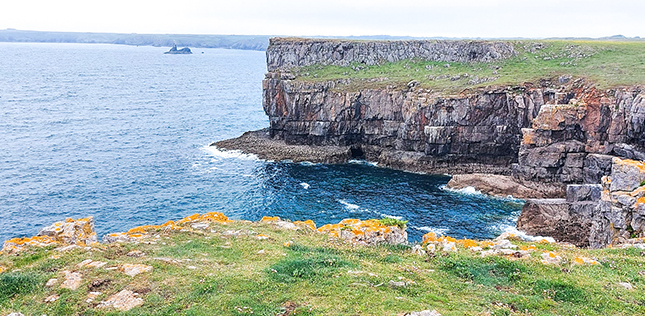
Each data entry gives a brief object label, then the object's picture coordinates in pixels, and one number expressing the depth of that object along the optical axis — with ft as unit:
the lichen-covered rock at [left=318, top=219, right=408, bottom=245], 96.22
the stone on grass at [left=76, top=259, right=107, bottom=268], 71.41
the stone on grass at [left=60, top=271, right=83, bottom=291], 64.98
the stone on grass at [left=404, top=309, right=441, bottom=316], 55.42
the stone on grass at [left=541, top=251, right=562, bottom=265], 76.48
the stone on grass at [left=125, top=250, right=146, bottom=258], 78.35
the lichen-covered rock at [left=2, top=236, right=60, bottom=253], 82.17
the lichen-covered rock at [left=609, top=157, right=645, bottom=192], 112.57
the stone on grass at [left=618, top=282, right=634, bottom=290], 66.48
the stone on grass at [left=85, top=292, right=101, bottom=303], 61.41
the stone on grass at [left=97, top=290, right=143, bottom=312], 59.88
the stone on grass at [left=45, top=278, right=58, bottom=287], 65.82
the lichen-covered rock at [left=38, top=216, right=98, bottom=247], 94.07
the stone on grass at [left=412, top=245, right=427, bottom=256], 82.69
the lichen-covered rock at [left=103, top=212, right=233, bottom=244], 89.20
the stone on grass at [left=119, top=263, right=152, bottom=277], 69.21
